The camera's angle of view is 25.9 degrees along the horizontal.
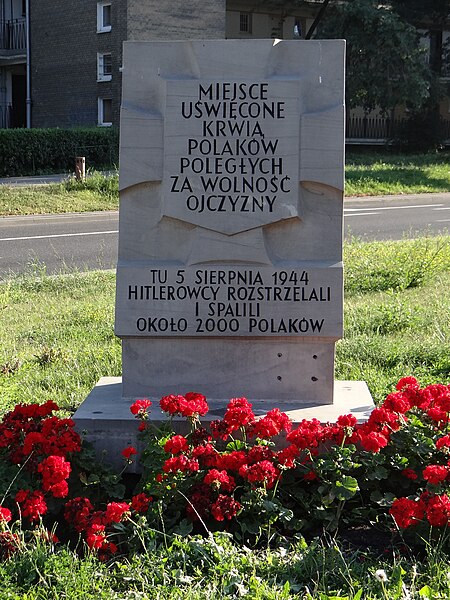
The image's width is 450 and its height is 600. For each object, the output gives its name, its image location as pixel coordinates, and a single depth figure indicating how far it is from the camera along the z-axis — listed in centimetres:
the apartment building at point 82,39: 3338
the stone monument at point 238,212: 509
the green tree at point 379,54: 3338
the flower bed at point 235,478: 368
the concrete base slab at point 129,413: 470
